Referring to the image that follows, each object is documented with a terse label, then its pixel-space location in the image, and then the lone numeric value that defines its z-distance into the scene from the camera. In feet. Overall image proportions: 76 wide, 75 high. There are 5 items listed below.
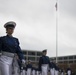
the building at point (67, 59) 187.63
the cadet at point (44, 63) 30.49
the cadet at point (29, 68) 52.59
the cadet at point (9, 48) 14.29
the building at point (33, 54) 171.45
